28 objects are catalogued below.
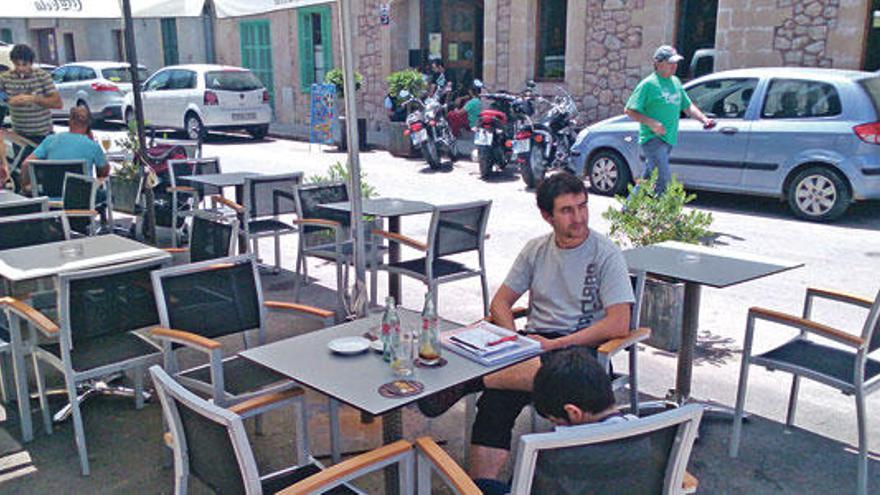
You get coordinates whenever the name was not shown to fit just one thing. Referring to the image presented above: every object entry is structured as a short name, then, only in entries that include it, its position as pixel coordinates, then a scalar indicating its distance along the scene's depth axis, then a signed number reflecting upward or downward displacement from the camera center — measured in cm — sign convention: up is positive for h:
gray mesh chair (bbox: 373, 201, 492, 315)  497 -115
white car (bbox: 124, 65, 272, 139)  1598 -73
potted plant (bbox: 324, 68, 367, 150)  1491 -49
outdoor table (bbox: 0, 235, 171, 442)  370 -96
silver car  1873 -51
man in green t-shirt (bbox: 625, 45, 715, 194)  695 -39
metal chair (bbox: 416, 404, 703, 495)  183 -92
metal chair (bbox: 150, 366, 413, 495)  206 -108
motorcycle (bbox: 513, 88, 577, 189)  1054 -106
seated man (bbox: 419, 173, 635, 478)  310 -99
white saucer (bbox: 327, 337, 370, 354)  280 -99
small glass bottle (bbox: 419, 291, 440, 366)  273 -95
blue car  785 -77
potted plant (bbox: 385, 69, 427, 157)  1407 -48
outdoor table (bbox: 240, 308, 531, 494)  244 -101
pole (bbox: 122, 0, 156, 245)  573 -27
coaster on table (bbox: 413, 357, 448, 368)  270 -100
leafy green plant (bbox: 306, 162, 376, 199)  669 -96
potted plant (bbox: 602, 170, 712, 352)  472 -100
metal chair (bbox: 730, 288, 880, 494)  314 -126
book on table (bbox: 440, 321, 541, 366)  276 -99
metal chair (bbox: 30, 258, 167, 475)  337 -116
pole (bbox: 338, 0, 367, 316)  392 -56
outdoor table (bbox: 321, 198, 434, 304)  528 -98
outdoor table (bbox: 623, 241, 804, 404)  351 -94
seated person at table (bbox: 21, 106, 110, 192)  657 -68
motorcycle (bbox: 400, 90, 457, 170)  1227 -103
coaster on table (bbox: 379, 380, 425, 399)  244 -100
